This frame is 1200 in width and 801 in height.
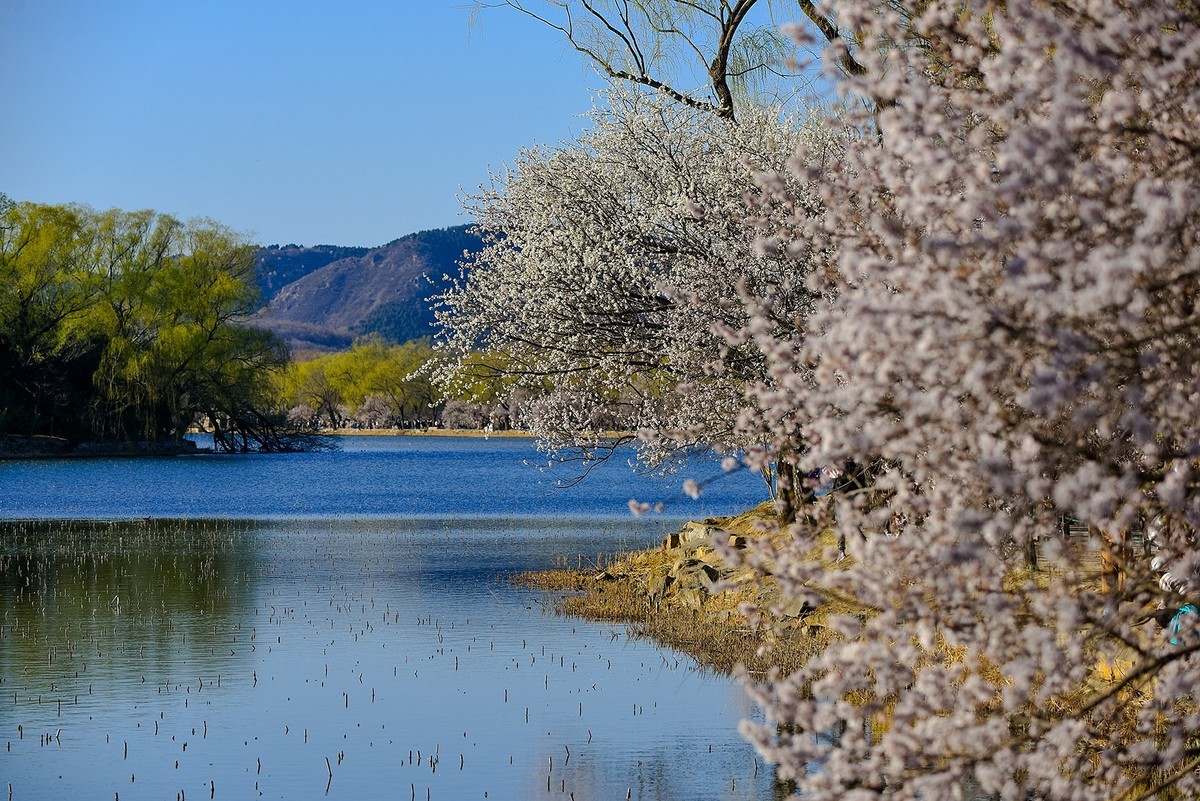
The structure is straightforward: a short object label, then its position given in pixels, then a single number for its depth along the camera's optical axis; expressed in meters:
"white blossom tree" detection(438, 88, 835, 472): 42.81
